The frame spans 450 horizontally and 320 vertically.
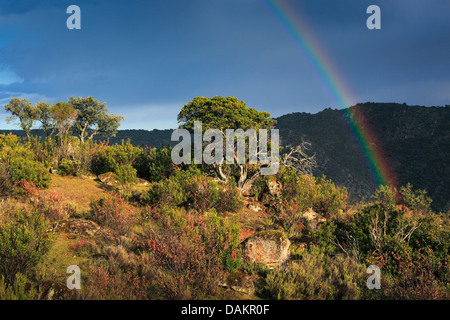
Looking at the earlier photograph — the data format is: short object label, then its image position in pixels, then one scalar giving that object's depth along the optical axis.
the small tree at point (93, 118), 41.44
